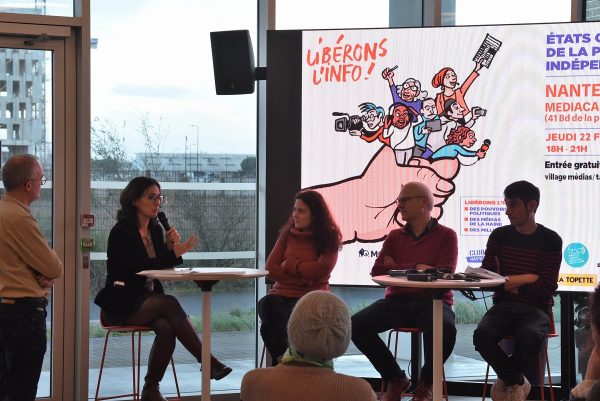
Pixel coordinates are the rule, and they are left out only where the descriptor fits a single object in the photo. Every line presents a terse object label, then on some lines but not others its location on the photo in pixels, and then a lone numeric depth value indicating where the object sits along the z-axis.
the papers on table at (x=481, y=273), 4.62
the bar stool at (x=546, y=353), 5.00
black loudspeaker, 5.61
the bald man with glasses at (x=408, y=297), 5.09
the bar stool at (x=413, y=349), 5.30
